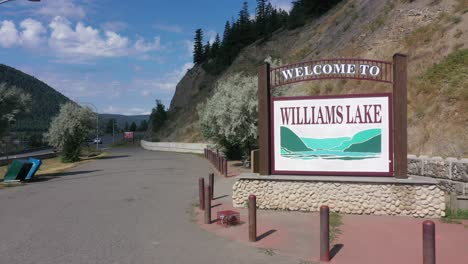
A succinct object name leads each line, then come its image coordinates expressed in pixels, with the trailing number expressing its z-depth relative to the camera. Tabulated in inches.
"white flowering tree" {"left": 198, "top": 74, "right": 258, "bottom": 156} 884.6
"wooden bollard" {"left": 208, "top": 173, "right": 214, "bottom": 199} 524.8
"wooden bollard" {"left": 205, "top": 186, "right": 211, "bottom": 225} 385.4
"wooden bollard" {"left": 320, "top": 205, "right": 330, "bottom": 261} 272.8
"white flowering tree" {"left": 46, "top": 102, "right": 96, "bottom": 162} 1412.4
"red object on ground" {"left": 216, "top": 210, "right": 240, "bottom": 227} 374.6
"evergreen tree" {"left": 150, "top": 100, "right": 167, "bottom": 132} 3602.4
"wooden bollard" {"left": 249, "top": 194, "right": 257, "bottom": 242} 322.3
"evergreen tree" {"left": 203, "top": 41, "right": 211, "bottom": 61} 3463.3
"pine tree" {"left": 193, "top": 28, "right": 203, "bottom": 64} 3609.3
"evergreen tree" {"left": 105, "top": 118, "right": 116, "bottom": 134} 7327.8
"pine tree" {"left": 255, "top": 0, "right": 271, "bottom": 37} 3058.6
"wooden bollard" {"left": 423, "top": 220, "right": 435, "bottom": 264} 225.0
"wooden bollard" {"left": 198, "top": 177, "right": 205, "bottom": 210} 444.1
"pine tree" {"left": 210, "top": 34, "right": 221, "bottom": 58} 3250.5
